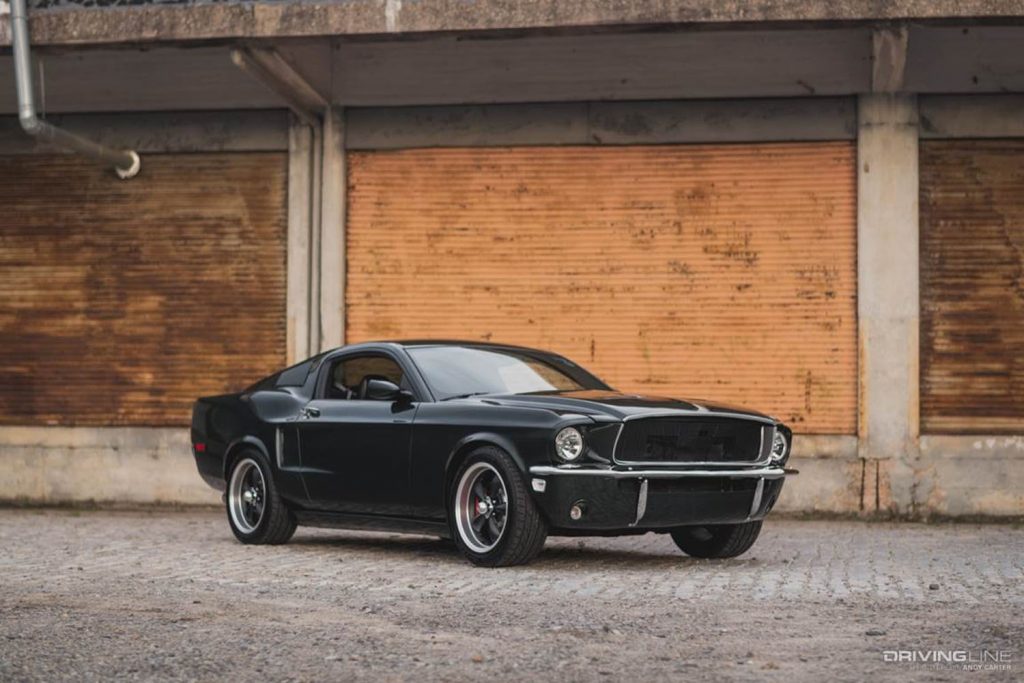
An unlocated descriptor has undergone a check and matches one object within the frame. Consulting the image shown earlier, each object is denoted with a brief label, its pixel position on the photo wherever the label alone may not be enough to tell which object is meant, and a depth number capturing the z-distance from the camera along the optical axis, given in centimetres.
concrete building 1565
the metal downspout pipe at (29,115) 1515
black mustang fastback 916
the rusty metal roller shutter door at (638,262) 1616
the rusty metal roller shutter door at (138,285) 1725
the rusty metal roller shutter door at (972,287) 1580
